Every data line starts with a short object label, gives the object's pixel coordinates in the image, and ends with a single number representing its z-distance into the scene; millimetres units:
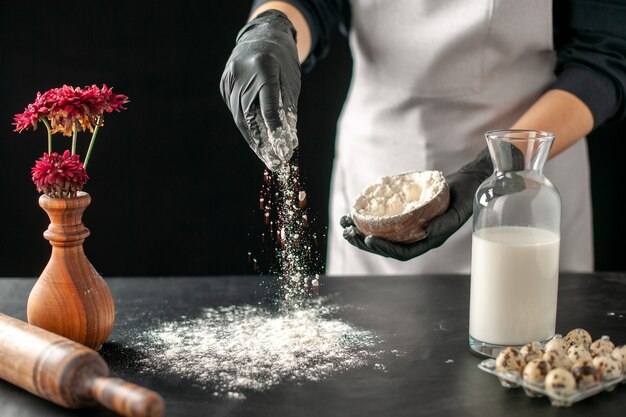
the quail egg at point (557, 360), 1034
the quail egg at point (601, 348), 1091
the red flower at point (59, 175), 1151
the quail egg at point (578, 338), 1142
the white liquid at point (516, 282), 1143
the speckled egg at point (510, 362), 1058
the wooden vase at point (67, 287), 1181
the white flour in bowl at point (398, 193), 1328
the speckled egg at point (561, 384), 998
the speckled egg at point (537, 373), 1021
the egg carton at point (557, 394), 1001
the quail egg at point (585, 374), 1019
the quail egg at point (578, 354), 1056
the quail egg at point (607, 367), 1039
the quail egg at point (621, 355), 1082
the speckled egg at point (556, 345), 1085
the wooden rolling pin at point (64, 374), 930
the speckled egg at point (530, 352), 1062
